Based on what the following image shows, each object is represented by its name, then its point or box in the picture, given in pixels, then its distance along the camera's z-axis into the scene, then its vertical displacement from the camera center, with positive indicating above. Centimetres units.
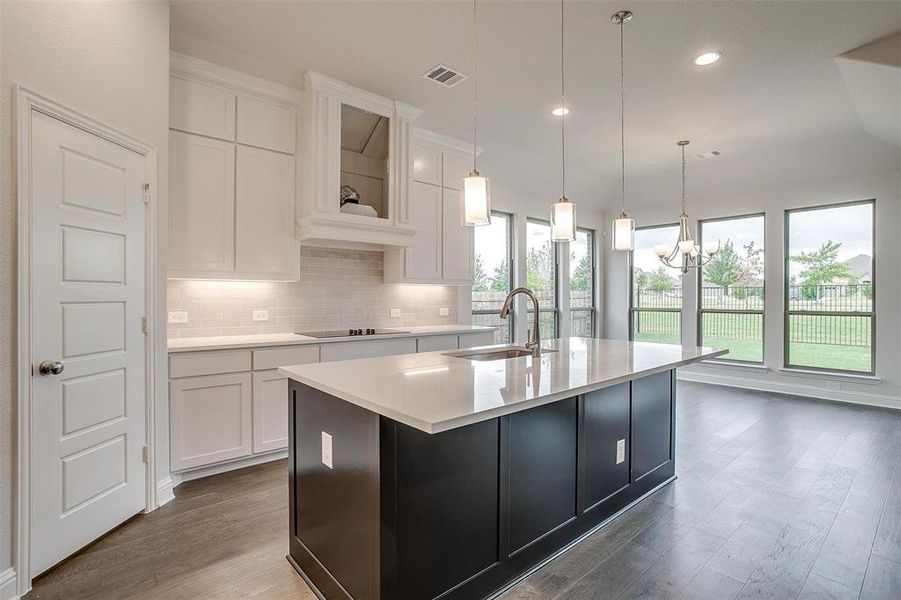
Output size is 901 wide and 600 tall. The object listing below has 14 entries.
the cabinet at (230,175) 312 +93
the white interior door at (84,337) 201 -20
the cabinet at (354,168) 353 +112
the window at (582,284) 713 +22
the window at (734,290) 607 +12
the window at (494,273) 576 +33
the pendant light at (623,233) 300 +45
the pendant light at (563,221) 259 +46
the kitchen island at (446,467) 155 -72
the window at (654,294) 687 +7
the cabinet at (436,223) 448 +80
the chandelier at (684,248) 444 +53
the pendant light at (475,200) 234 +52
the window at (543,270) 635 +41
